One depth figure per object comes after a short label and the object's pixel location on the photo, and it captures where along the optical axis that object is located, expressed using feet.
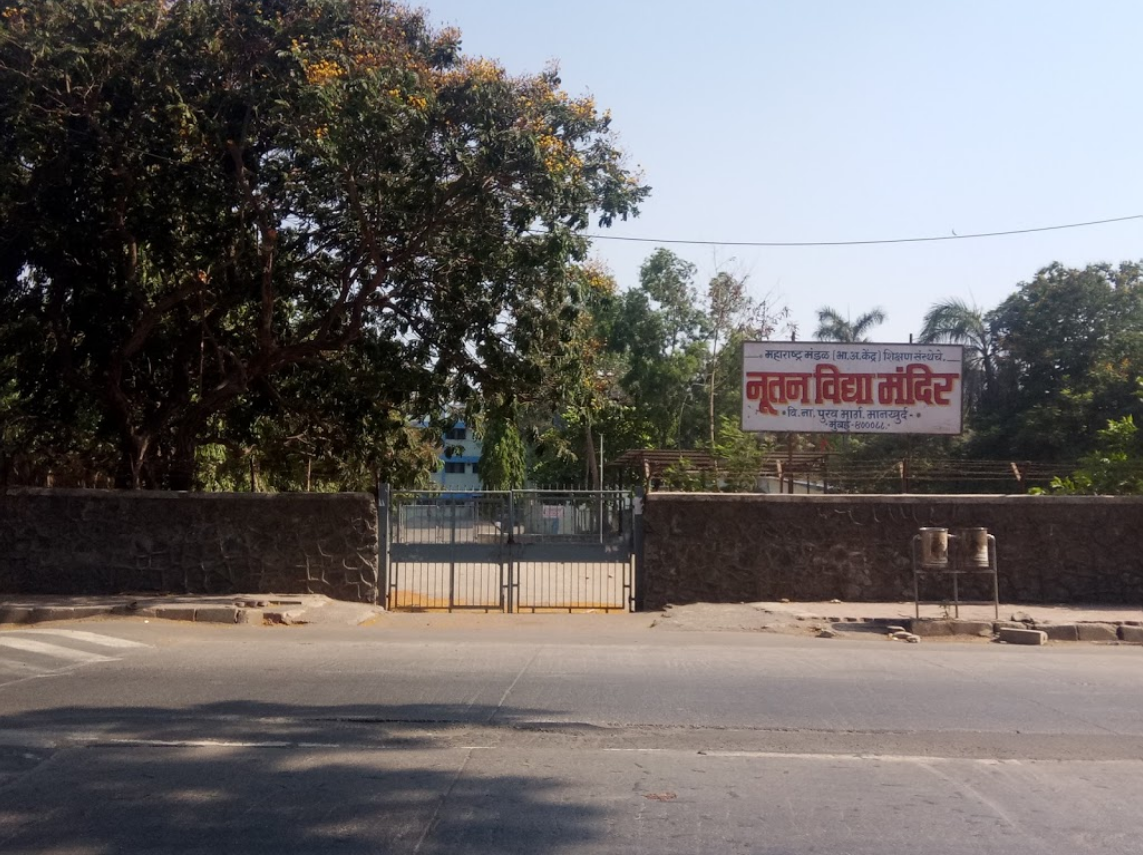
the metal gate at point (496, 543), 59.41
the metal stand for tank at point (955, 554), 52.24
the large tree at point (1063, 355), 106.22
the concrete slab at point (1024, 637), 49.24
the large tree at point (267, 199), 51.80
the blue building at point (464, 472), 266.36
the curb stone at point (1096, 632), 50.90
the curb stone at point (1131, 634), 51.03
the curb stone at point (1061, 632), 50.93
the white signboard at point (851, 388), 64.18
